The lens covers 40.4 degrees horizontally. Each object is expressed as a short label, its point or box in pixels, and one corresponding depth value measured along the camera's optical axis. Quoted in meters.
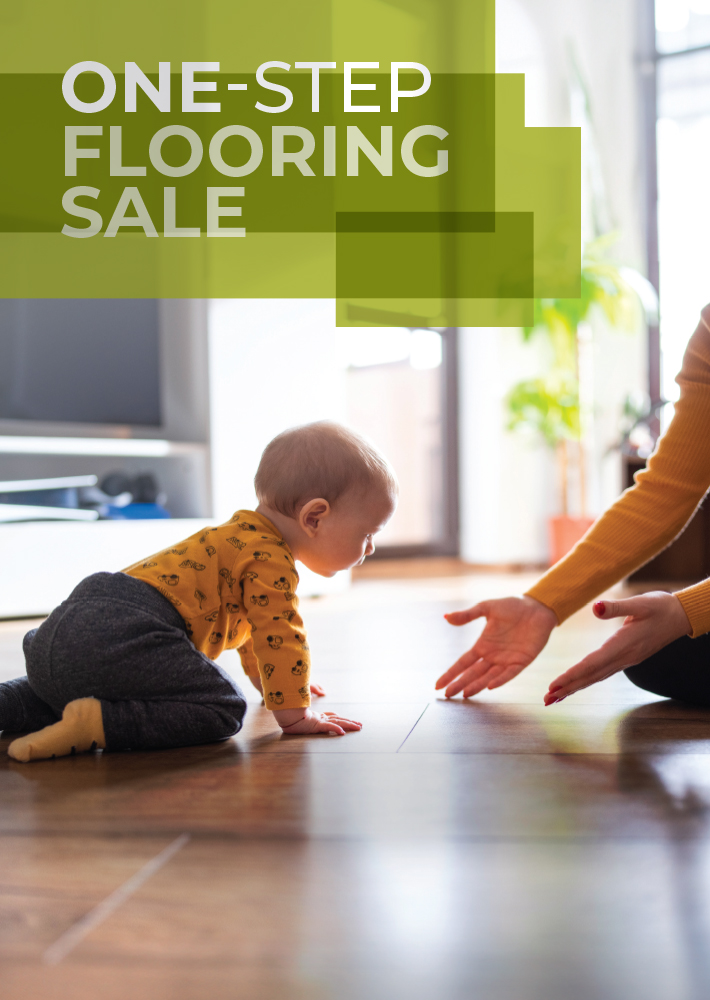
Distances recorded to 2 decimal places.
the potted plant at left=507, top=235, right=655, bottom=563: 3.76
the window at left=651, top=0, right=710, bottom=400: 4.40
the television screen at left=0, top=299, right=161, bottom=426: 2.54
